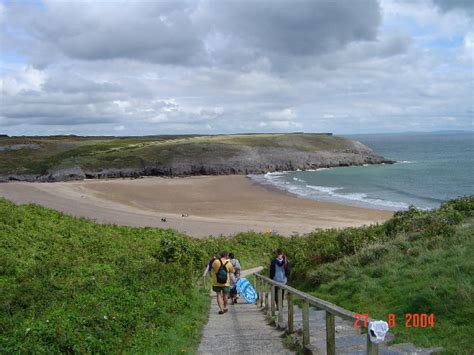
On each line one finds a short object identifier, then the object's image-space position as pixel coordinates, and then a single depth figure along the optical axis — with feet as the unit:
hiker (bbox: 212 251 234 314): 40.37
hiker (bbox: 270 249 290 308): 42.88
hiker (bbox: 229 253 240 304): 47.28
